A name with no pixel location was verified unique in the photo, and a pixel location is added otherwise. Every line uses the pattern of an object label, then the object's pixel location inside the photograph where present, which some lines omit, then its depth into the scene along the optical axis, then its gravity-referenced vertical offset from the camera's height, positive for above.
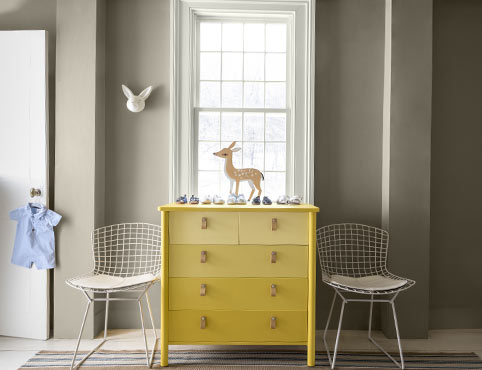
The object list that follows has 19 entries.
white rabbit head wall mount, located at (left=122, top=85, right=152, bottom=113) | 3.24 +0.64
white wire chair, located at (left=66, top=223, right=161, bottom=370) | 3.19 -0.68
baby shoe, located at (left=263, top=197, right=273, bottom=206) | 2.98 -0.21
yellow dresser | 2.75 -0.75
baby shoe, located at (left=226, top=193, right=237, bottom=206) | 2.98 -0.20
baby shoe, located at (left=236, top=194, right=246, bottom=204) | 3.01 -0.20
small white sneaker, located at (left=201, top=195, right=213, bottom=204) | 3.02 -0.21
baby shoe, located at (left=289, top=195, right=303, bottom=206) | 2.98 -0.21
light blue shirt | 3.11 -0.53
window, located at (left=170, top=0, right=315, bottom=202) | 3.40 +0.67
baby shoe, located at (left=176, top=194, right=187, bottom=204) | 3.02 -0.21
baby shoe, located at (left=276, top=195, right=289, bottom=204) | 3.02 -0.21
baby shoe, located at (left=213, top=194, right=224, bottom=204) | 3.00 -0.21
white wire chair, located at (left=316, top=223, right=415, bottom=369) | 3.23 -0.68
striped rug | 2.75 -1.40
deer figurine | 3.13 +0.01
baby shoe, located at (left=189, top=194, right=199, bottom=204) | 2.97 -0.21
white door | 3.15 +0.29
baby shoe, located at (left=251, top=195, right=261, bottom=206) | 3.01 -0.21
